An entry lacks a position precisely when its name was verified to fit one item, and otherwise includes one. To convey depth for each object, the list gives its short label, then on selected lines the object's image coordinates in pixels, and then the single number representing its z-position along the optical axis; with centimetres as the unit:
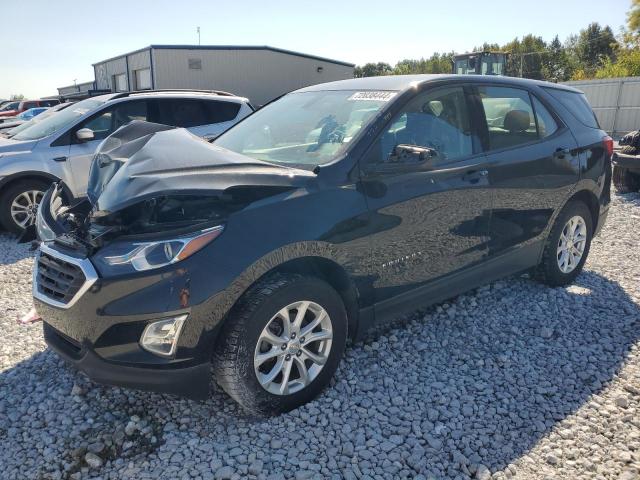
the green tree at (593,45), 6562
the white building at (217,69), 2864
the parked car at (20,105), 2232
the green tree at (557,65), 6119
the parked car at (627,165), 846
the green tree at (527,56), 6431
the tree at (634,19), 4350
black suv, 251
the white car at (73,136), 657
